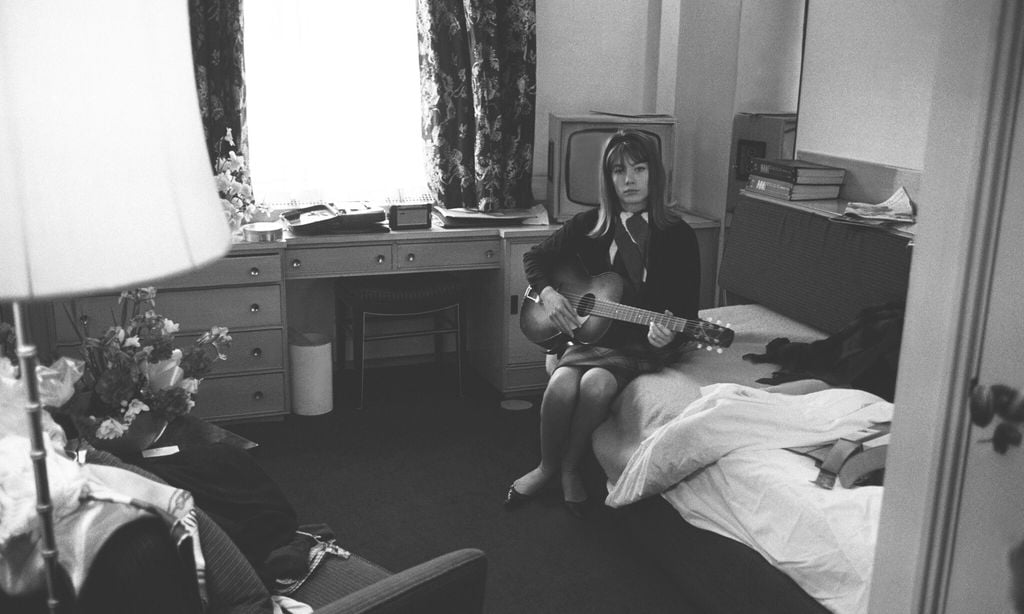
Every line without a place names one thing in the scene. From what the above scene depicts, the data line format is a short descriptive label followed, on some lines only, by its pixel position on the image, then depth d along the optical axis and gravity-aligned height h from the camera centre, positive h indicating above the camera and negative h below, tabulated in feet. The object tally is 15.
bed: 6.70 -2.81
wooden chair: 12.27 -2.67
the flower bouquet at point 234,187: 11.44 -1.18
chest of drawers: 11.27 -2.74
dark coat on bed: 9.05 -2.48
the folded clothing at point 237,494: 6.08 -2.60
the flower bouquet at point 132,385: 7.72 -2.42
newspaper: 10.24 -1.18
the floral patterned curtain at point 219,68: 11.89 +0.23
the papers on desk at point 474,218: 12.76 -1.64
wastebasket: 12.17 -3.56
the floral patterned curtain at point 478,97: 13.03 -0.06
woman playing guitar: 9.66 -2.03
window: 12.82 -0.13
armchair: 4.85 -2.53
